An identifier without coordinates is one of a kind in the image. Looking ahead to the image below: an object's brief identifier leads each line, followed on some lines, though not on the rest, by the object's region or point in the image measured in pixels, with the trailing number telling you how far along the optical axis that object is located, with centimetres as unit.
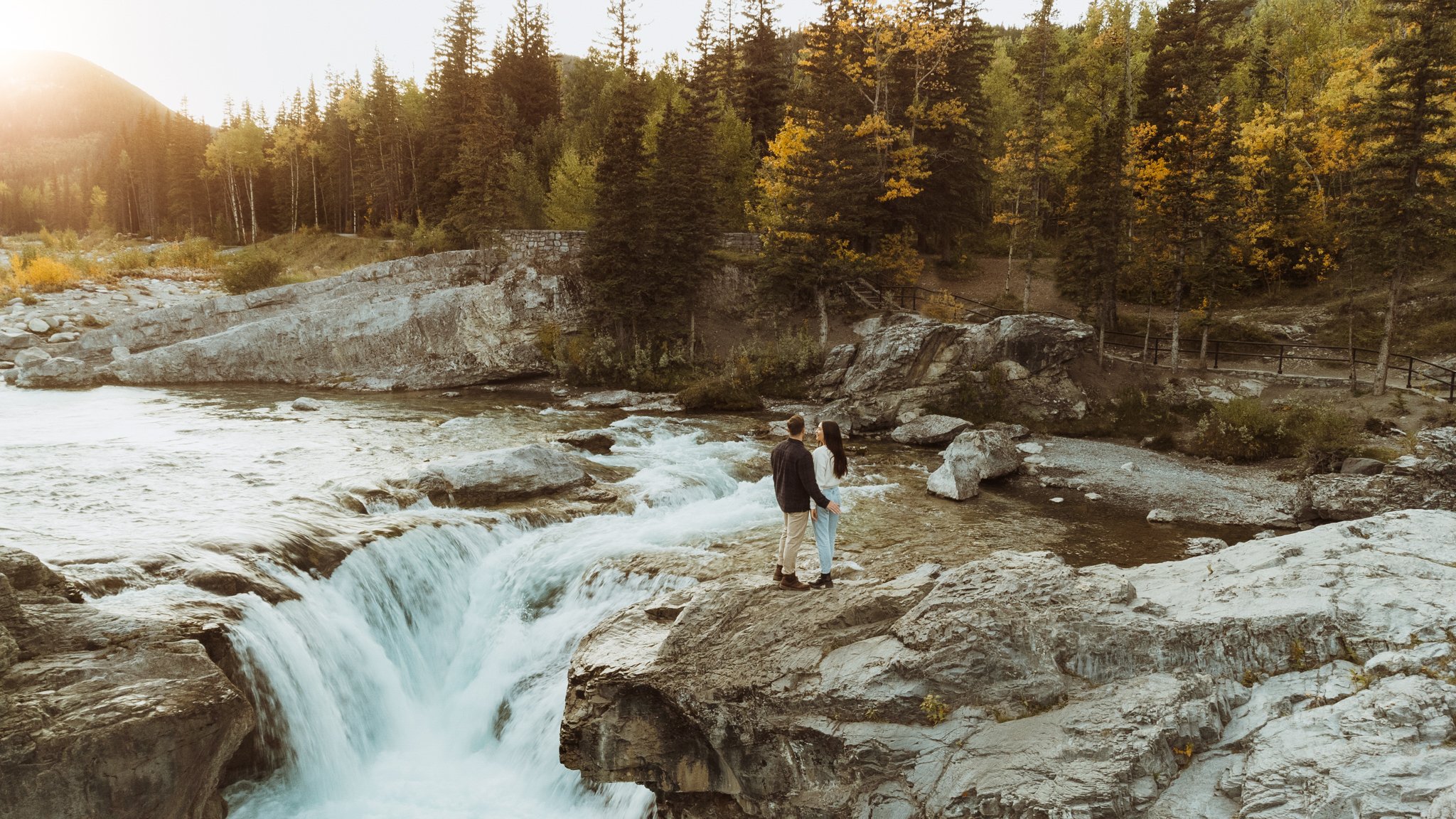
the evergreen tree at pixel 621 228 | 3400
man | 966
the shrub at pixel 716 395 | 3086
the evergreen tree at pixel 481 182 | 4003
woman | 1001
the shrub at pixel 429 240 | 4584
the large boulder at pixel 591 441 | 2258
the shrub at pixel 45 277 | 4506
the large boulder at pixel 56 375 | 3222
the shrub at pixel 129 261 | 5325
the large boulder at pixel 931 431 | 2609
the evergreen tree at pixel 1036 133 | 3394
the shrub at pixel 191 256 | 5800
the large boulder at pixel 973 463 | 2000
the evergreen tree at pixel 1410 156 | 2217
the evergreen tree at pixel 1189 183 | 2762
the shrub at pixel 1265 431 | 2211
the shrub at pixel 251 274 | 4312
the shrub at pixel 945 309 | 3384
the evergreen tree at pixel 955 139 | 3944
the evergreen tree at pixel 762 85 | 5272
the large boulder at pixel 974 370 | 2805
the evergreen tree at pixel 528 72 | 6125
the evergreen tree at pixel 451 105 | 5334
